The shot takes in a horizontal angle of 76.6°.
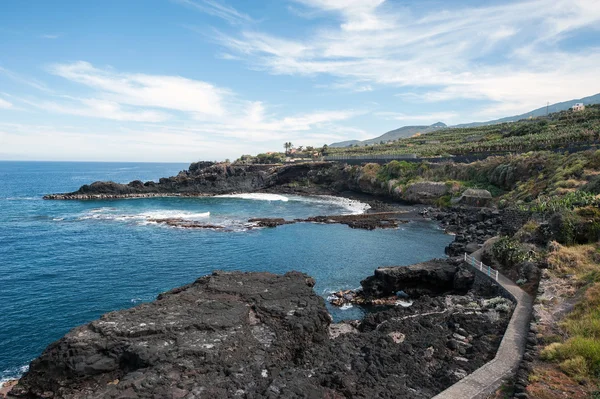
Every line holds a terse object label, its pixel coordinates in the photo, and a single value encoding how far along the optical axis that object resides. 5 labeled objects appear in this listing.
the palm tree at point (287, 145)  160.46
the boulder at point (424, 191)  72.69
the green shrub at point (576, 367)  12.56
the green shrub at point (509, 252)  26.42
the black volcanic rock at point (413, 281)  29.34
